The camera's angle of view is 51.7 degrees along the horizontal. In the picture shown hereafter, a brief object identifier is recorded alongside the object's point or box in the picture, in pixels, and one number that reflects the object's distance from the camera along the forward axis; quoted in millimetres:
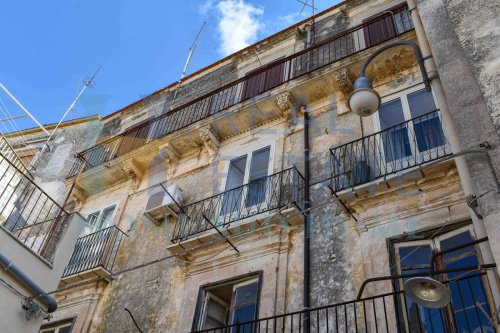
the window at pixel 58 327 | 11045
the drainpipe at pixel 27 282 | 7973
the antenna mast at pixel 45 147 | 19162
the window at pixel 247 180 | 10555
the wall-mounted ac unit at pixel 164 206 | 11523
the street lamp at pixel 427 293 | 5172
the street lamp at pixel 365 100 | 6902
